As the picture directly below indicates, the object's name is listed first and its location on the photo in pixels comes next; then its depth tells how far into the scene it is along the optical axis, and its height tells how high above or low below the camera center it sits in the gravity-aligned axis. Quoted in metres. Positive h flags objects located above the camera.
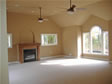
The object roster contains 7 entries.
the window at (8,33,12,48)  6.43 +0.14
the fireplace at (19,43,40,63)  6.45 -0.76
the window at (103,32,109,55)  6.44 -0.16
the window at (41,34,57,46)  7.78 +0.21
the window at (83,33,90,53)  7.44 -0.13
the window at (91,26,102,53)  6.75 +0.12
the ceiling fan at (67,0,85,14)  3.75 +1.23
